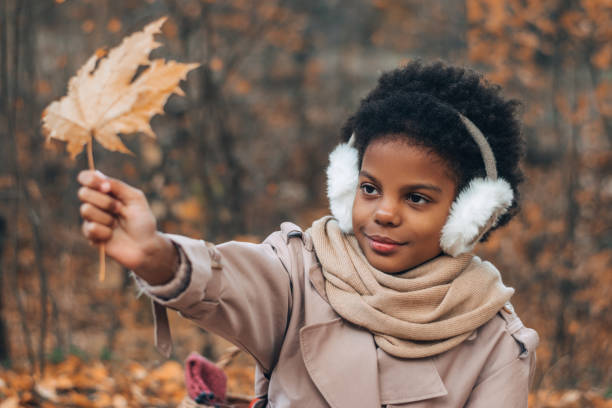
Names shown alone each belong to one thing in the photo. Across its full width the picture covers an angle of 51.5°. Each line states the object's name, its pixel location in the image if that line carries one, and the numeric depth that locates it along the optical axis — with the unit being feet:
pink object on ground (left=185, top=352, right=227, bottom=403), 7.20
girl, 5.95
